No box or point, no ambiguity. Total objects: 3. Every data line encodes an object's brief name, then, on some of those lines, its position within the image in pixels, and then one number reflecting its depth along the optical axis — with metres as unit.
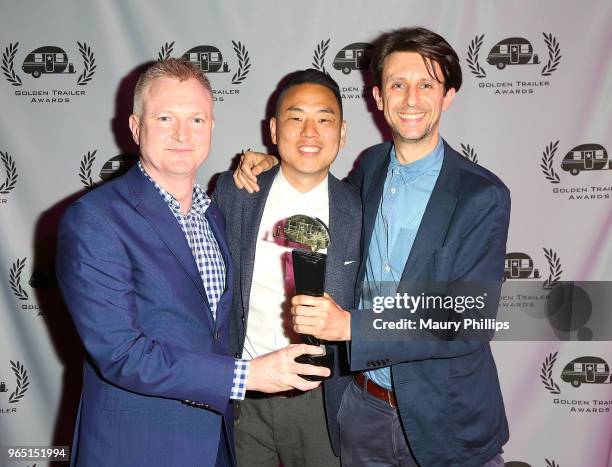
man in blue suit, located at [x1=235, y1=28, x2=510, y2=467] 2.22
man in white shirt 2.48
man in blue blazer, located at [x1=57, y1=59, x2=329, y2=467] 1.75
